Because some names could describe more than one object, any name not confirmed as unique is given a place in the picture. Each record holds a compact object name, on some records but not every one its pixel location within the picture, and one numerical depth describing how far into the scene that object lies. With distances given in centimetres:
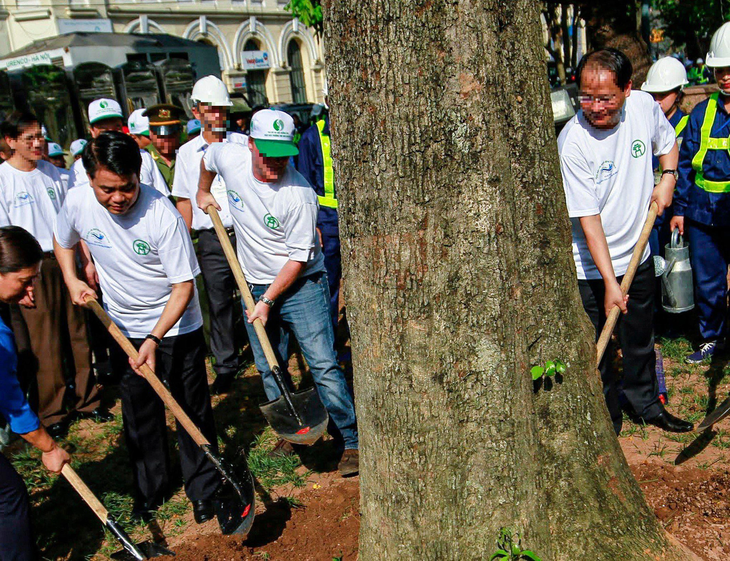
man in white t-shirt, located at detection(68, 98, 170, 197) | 549
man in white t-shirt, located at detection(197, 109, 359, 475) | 379
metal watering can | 511
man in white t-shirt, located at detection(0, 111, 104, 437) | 508
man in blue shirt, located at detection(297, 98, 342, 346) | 576
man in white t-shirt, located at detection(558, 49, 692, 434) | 344
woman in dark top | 294
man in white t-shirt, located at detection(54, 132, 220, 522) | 339
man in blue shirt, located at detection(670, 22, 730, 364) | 480
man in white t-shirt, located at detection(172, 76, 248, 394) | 536
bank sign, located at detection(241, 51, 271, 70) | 3259
